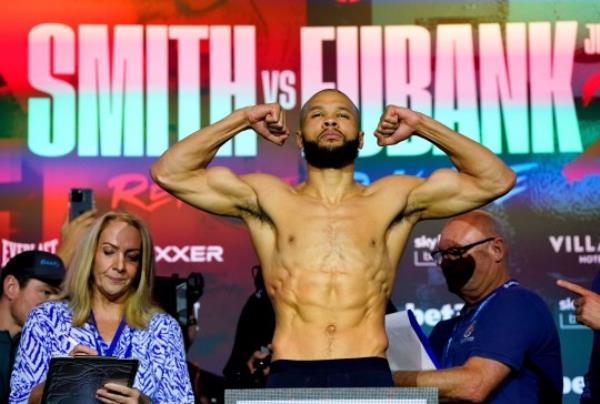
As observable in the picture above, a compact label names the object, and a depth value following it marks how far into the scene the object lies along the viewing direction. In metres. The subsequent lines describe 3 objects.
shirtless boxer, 4.42
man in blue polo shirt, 4.77
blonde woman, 4.60
